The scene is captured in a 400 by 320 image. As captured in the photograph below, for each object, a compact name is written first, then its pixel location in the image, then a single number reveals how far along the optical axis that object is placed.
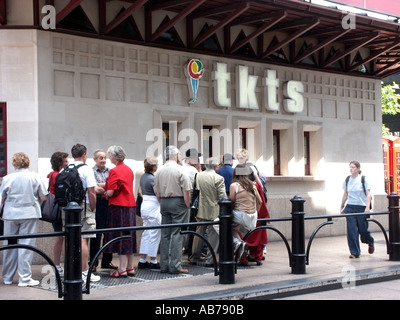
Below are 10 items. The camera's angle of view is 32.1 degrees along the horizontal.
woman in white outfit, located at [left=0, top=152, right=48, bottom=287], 9.60
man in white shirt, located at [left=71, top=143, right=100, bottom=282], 9.54
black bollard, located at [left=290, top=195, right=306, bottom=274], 10.45
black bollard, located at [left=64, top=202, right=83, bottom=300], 7.86
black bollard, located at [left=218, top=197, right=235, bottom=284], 9.46
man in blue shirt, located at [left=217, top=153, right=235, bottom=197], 12.29
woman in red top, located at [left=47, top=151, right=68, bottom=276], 10.21
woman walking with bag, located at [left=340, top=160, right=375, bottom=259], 12.48
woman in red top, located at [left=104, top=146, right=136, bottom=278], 10.07
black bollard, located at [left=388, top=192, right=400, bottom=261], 11.98
